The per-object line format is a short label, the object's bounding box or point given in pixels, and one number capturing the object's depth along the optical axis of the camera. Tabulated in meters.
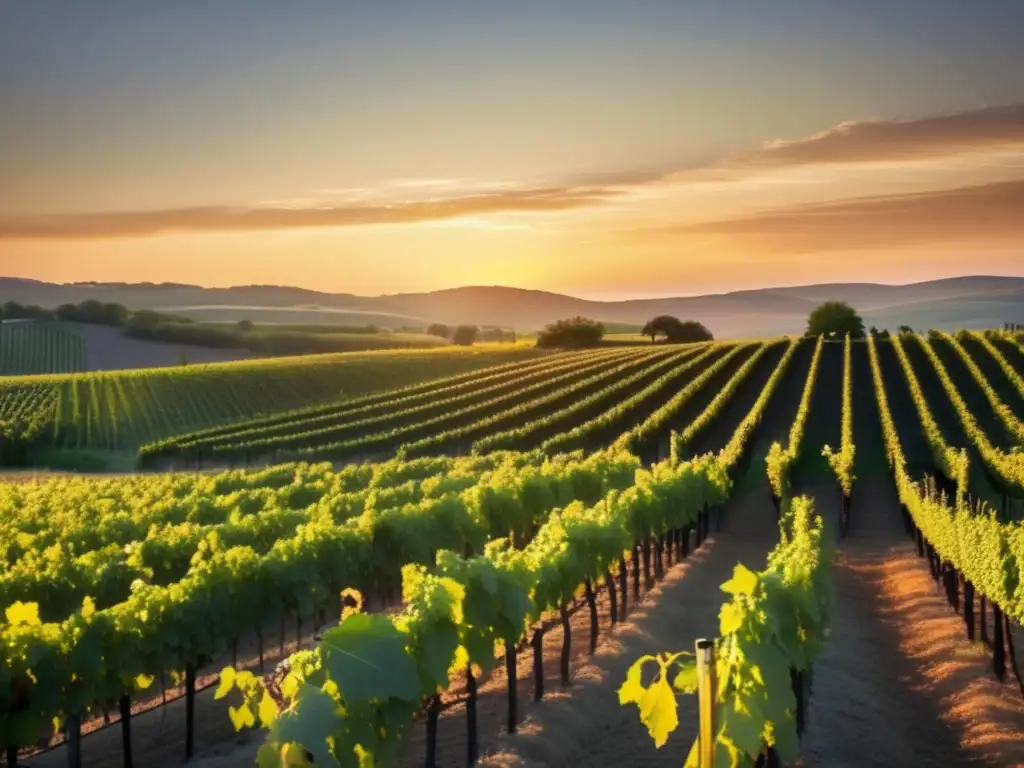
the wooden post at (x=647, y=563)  23.62
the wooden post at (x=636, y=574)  22.00
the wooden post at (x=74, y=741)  11.80
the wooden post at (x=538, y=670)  15.24
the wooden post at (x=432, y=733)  11.63
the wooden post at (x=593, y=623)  18.08
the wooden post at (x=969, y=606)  18.75
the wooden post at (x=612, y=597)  19.80
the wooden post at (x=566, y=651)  16.22
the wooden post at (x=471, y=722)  12.32
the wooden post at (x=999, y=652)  16.94
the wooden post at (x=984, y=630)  18.70
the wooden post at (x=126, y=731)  12.67
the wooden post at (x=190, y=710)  13.76
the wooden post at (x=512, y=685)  13.39
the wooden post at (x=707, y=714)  6.02
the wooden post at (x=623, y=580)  20.60
